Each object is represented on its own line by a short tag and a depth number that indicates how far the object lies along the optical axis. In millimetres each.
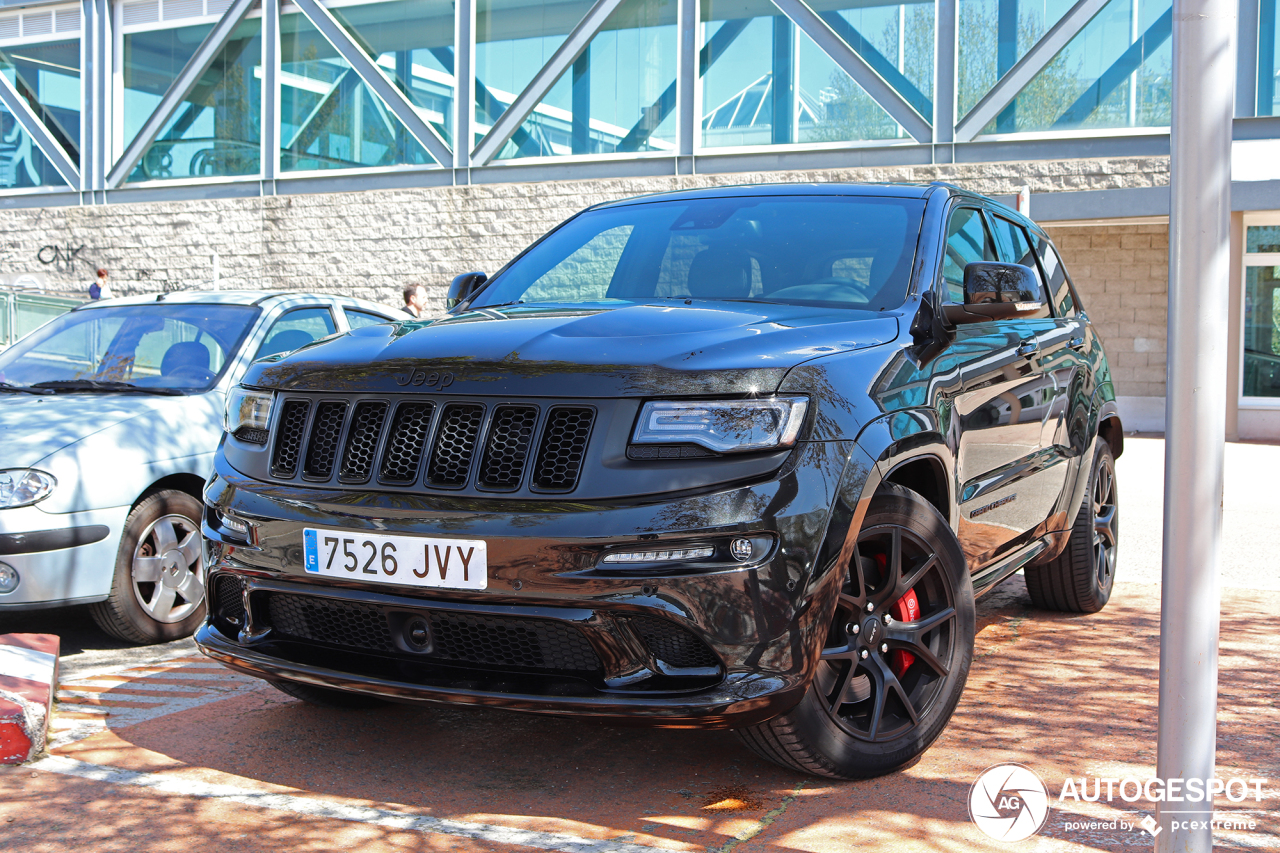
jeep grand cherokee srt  2928
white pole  2340
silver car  4844
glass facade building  15844
